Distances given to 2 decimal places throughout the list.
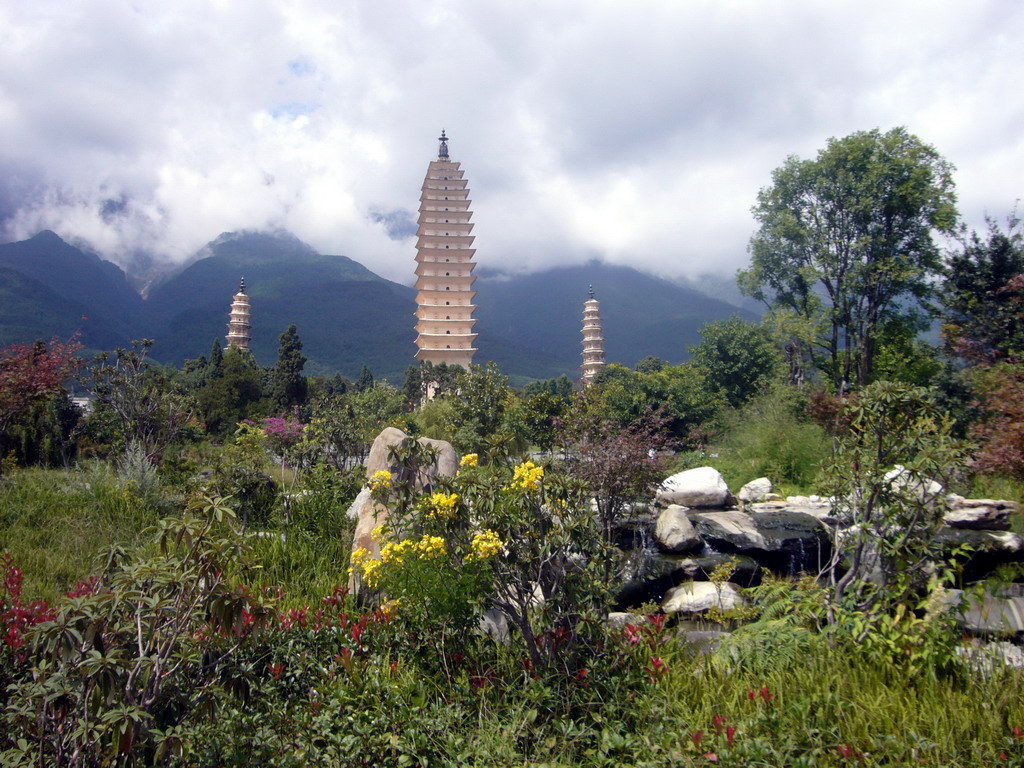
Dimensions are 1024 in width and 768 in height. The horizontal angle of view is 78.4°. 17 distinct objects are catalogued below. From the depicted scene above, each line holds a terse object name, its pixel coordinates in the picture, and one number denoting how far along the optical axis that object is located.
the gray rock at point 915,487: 3.99
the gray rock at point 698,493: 11.06
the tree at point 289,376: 29.86
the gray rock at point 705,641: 4.23
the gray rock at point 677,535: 9.02
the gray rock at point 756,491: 11.50
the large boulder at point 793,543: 9.12
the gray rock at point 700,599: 6.85
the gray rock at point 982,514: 8.85
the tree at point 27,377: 9.20
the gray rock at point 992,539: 8.28
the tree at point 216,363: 32.28
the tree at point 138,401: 10.71
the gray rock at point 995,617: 4.50
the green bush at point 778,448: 12.45
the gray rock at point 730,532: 9.16
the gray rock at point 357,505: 6.78
